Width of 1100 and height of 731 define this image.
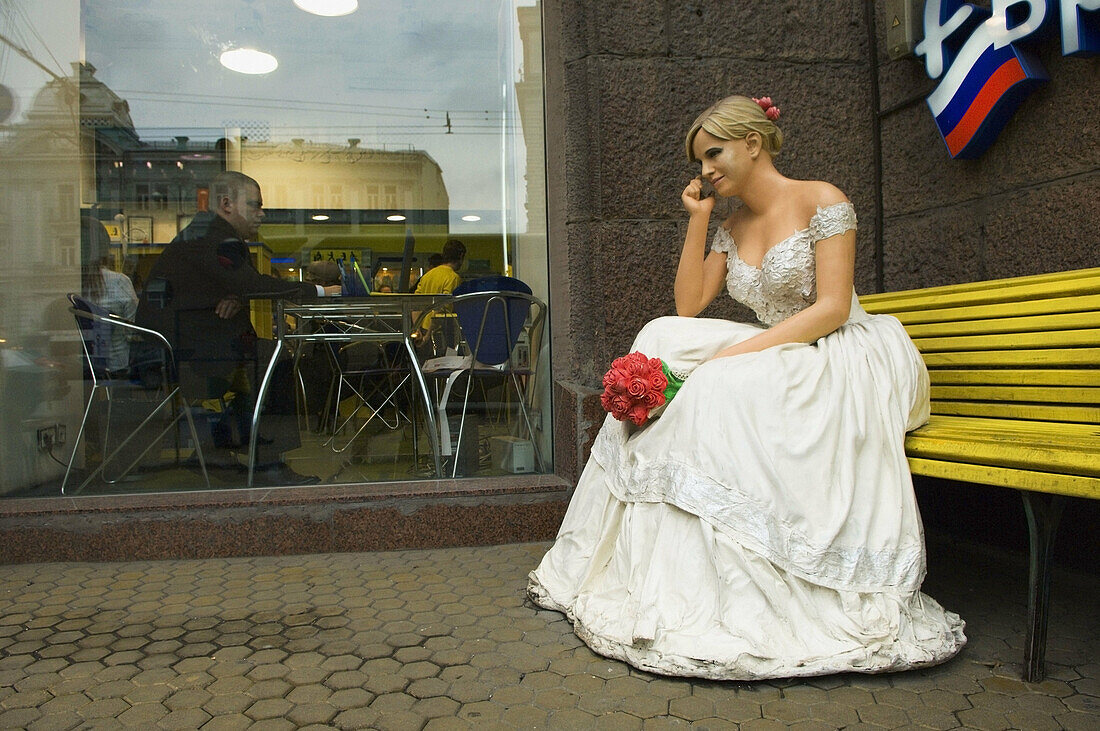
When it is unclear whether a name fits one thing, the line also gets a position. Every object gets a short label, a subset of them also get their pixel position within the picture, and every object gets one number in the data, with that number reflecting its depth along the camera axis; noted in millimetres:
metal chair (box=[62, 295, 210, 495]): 4039
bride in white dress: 2348
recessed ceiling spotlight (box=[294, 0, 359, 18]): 4164
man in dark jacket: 4043
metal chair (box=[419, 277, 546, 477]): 4195
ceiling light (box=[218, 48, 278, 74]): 4084
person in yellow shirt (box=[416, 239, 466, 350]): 4180
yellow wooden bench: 2191
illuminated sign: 3039
